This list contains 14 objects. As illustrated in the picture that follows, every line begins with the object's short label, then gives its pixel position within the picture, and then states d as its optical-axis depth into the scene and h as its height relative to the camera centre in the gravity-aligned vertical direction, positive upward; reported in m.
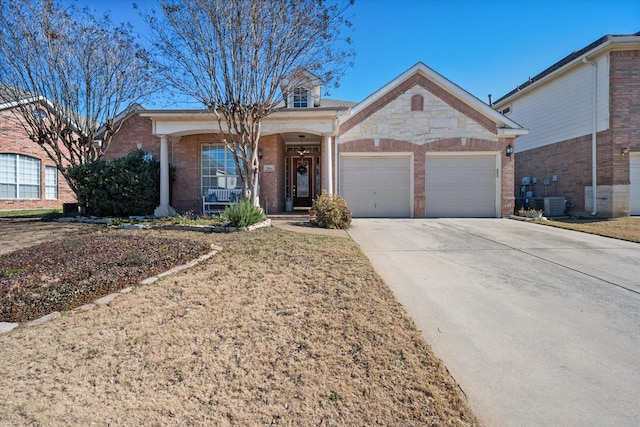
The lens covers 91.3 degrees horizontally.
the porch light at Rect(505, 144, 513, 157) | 12.34 +2.01
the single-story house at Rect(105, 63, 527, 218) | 12.27 +1.78
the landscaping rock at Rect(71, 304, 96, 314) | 3.21 -1.11
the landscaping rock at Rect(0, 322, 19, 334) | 2.79 -1.13
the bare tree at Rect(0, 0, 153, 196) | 10.09 +4.61
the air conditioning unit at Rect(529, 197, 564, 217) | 13.39 -0.17
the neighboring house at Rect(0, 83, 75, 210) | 16.34 +1.61
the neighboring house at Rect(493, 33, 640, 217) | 11.91 +3.10
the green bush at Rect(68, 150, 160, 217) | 10.41 +0.54
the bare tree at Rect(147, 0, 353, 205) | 7.78 +4.07
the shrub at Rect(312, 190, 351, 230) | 9.00 -0.28
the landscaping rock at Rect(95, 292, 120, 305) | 3.43 -1.08
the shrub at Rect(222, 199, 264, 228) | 7.79 -0.32
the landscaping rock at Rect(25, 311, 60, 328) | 2.93 -1.13
